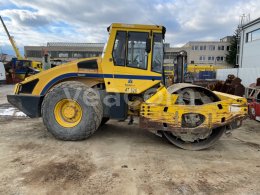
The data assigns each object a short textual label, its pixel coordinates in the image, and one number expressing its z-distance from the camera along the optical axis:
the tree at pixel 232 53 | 38.44
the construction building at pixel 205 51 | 44.68
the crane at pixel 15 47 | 23.21
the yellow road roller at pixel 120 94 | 4.07
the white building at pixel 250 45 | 16.06
